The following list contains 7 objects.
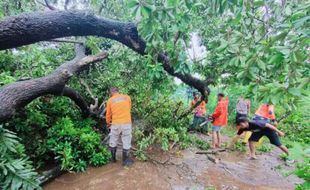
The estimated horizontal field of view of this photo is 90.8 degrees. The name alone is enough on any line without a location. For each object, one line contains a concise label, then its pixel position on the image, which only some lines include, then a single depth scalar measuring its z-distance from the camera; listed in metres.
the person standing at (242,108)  4.63
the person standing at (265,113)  3.87
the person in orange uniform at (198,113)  5.38
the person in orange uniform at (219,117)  4.38
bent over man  3.75
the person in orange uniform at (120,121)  3.34
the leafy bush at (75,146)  2.94
